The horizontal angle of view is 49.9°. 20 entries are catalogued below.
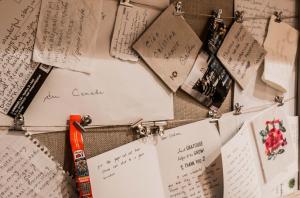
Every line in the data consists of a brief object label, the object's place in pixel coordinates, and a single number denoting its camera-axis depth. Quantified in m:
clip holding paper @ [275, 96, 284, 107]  1.10
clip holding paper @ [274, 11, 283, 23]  1.06
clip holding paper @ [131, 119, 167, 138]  0.80
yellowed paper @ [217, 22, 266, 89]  0.93
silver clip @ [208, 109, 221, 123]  0.93
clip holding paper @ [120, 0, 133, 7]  0.75
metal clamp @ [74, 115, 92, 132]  0.72
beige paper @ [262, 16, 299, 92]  1.04
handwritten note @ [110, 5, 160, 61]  0.75
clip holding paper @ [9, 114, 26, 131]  0.66
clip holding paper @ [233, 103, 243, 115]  0.98
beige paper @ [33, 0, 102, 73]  0.67
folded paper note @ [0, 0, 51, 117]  0.64
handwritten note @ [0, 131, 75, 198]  0.66
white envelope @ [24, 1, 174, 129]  0.70
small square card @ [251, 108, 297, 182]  1.05
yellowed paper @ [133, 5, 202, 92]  0.79
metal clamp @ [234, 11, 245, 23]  0.95
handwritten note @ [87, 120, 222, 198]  0.77
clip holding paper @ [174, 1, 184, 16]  0.83
